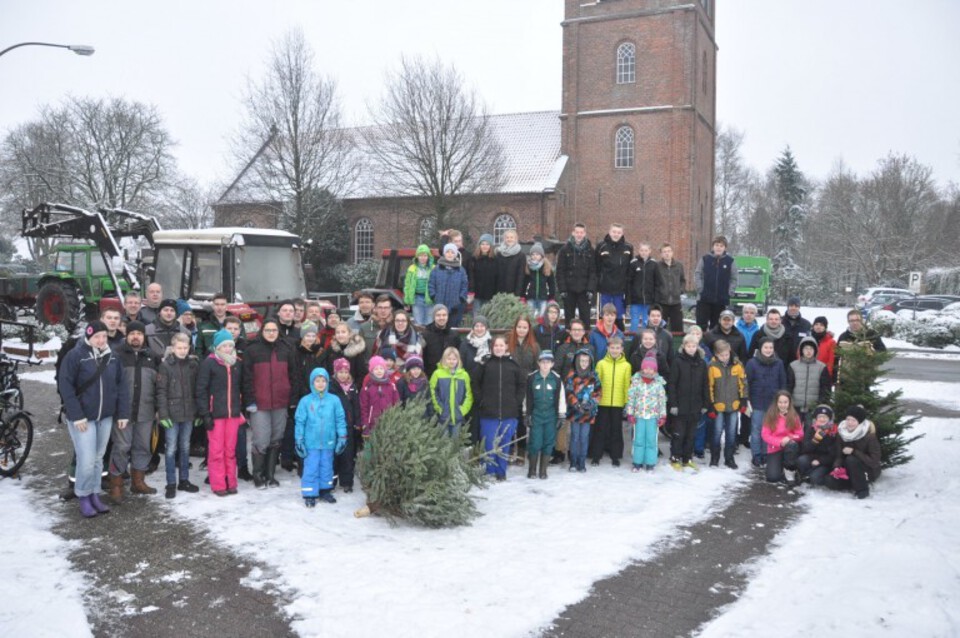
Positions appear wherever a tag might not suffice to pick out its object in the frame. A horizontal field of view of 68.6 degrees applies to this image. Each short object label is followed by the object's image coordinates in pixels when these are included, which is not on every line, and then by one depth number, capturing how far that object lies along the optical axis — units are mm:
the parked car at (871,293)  32375
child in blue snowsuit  7062
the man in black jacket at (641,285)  10547
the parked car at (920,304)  30417
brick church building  32344
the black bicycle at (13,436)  7758
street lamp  13953
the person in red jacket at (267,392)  7488
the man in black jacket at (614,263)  10648
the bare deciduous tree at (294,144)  32031
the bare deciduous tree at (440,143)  31531
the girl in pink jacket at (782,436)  8258
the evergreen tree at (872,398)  8219
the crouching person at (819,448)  7969
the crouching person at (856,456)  7676
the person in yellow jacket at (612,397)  8578
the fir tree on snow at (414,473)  6469
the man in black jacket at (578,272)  10484
